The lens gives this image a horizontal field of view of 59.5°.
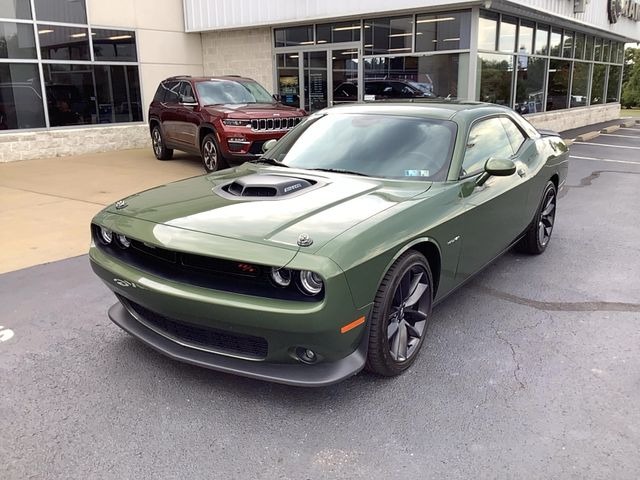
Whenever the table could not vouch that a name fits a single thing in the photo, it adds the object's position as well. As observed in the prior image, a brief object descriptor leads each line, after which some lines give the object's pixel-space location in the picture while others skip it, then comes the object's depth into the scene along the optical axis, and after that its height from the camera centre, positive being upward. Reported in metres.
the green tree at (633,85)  41.75 -0.42
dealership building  12.34 +0.76
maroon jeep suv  9.80 -0.56
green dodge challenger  2.73 -0.83
